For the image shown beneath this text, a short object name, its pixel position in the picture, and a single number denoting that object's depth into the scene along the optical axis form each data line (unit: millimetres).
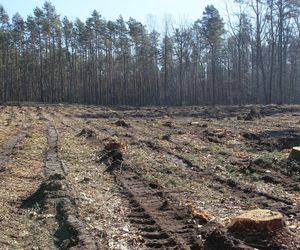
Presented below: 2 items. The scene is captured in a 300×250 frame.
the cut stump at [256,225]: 3547
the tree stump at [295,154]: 6952
